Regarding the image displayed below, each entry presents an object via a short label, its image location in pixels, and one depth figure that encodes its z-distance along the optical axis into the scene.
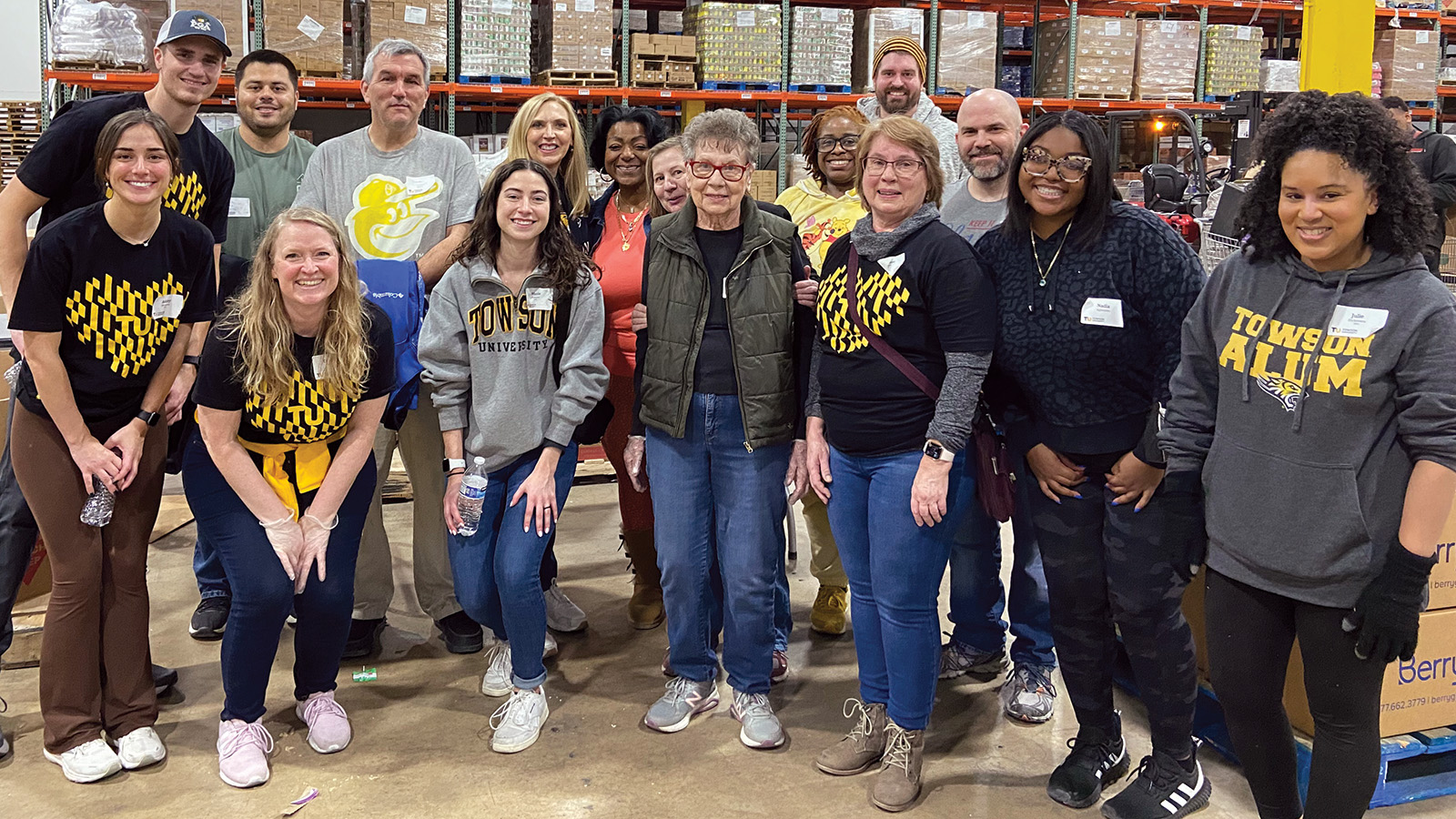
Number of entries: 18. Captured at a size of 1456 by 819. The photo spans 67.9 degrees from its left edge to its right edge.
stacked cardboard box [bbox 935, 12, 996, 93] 8.09
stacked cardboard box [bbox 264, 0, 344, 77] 6.72
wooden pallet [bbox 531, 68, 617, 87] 7.34
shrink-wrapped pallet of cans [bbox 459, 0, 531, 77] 7.03
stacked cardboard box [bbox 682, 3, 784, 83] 7.54
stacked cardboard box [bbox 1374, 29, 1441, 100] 9.25
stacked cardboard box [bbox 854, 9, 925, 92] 7.73
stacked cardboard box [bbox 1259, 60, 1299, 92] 9.21
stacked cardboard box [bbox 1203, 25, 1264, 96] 8.81
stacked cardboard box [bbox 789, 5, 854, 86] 7.73
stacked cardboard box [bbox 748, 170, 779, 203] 7.70
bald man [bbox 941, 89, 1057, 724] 3.08
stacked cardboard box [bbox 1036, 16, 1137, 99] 8.41
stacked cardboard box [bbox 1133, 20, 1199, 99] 8.53
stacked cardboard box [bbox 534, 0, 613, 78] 7.16
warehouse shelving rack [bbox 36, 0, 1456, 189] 6.93
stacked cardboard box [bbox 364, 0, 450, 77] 6.88
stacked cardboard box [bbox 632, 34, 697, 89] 7.54
